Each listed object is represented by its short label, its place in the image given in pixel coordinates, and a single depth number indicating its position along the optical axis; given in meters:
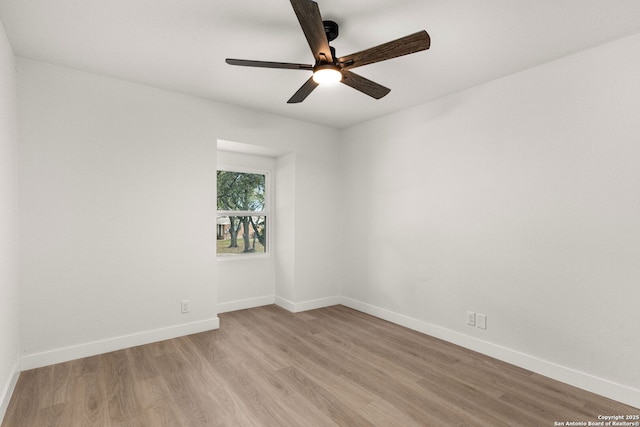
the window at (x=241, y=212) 4.32
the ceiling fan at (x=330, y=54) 1.69
